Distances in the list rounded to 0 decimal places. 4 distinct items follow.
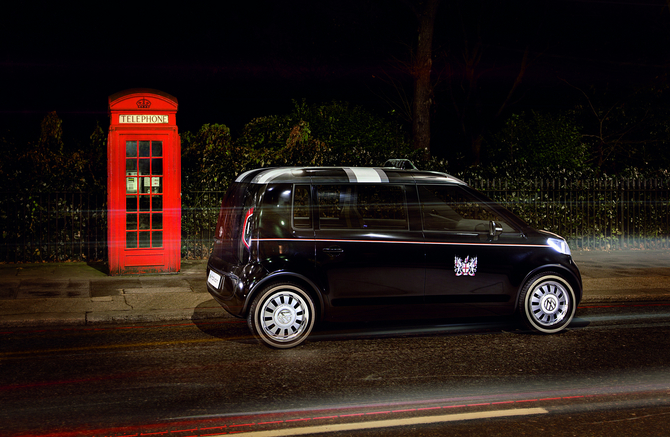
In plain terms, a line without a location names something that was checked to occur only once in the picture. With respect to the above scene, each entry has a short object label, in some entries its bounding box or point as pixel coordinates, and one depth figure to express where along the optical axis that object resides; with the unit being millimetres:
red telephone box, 10641
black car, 6754
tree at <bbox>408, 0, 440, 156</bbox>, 17453
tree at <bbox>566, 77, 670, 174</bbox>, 22203
